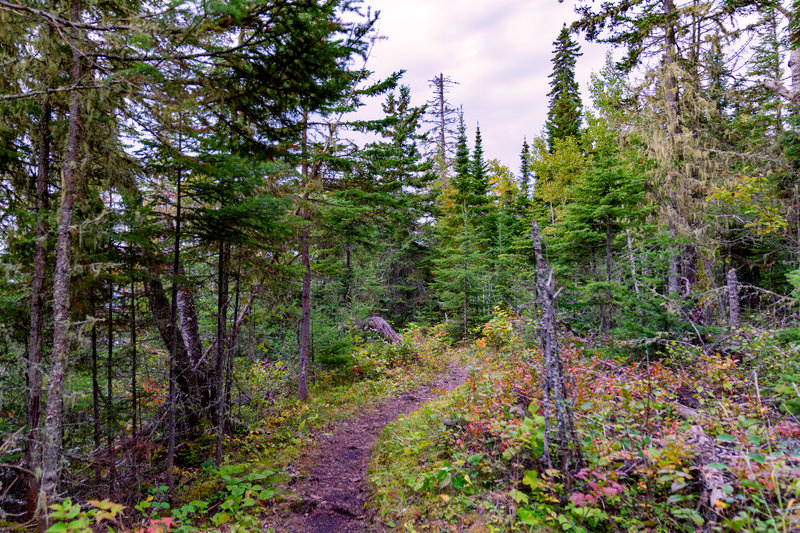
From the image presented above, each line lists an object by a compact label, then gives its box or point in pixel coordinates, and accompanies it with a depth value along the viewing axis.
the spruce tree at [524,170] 30.90
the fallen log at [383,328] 15.22
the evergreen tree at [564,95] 25.58
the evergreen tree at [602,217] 10.57
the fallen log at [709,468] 3.22
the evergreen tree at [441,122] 27.09
